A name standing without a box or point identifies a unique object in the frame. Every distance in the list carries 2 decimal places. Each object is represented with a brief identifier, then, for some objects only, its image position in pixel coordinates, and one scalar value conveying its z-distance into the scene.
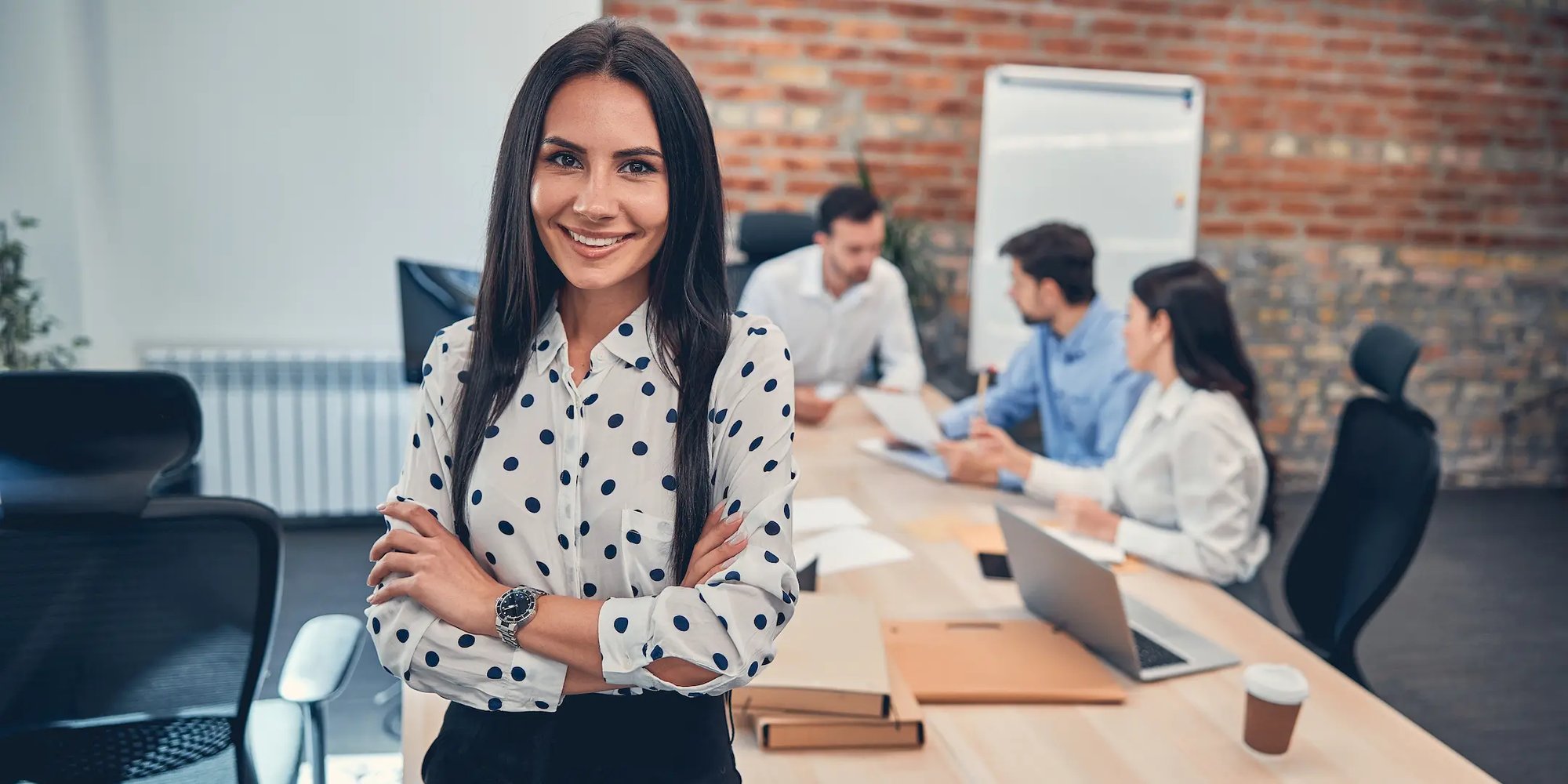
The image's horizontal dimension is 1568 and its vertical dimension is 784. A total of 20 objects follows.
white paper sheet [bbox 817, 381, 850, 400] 3.38
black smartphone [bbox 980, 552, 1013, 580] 1.98
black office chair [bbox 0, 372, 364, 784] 1.40
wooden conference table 1.35
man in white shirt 3.65
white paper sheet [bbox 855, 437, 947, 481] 2.68
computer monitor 2.66
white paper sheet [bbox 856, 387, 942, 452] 2.75
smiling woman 1.01
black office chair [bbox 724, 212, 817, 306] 3.98
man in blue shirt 2.89
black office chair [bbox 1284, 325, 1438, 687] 1.93
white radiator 3.89
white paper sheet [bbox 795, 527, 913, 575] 2.03
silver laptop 1.54
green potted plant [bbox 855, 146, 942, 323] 4.25
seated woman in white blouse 2.02
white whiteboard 4.37
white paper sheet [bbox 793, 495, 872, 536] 2.24
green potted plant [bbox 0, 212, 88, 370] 3.06
